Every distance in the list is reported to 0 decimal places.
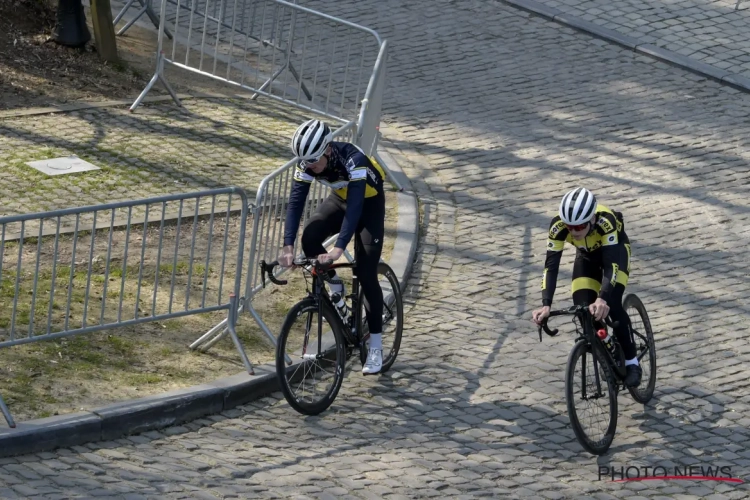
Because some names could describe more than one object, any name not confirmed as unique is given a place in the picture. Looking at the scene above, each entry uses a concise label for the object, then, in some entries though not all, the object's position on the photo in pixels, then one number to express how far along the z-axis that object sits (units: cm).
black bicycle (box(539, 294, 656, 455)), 1520
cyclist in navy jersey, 1584
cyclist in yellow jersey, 1529
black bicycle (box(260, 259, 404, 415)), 1587
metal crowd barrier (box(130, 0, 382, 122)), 2692
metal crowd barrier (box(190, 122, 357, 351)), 1717
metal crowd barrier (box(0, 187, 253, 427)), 1605
